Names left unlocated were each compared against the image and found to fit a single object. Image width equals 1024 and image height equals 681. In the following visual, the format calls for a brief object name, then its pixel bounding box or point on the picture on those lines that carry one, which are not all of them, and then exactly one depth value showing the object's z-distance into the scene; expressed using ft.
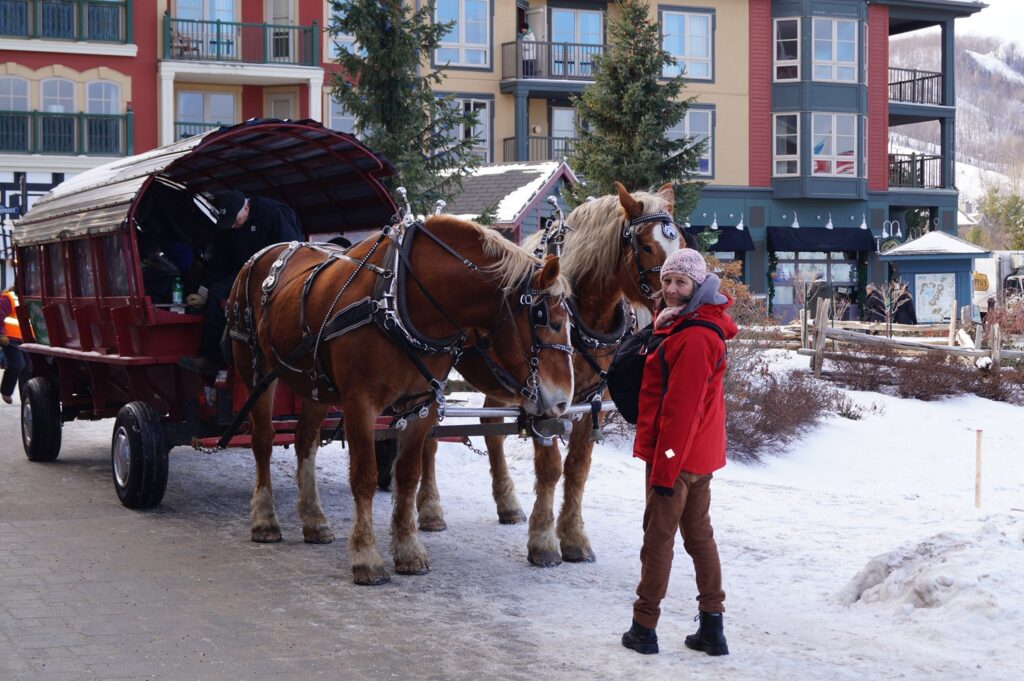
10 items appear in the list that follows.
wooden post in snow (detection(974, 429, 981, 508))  41.39
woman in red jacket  20.30
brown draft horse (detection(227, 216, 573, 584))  25.07
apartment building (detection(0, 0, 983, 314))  122.11
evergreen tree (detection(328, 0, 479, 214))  51.90
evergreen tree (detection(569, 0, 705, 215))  73.77
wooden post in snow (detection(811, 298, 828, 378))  74.79
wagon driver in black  32.63
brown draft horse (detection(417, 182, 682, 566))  26.61
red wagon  32.37
